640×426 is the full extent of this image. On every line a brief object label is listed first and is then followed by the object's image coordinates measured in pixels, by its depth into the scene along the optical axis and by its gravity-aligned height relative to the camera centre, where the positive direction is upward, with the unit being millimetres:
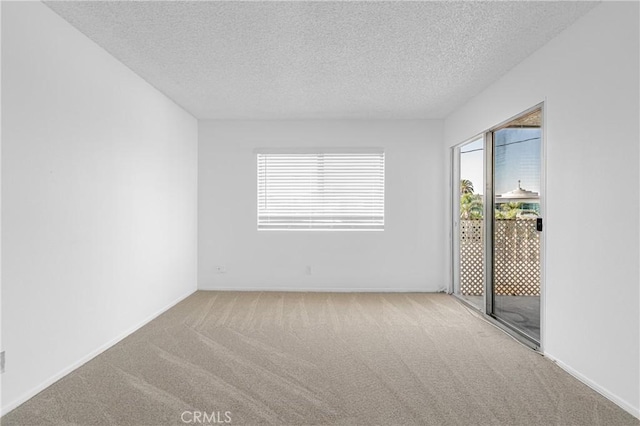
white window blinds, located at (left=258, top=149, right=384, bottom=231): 5020 +315
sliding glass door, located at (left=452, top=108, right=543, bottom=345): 3096 -46
